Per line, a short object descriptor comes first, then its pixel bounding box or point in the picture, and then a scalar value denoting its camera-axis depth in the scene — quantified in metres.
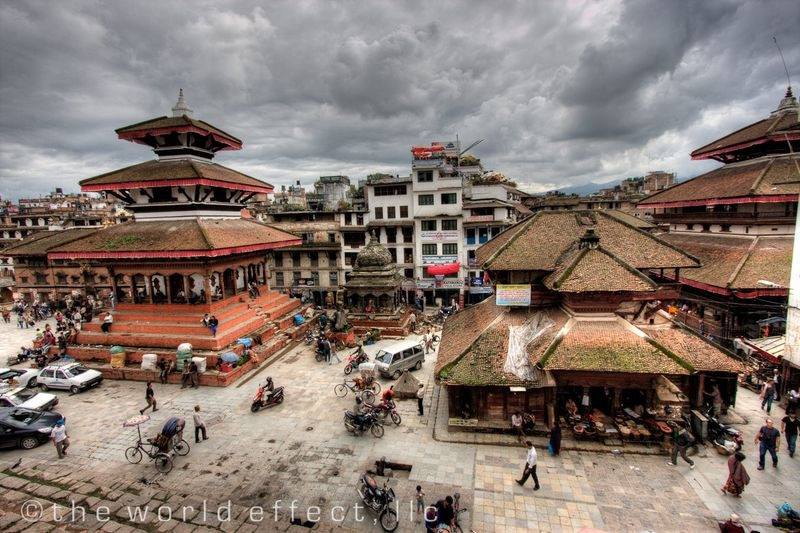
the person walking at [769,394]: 15.25
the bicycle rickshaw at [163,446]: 13.16
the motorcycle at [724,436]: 12.93
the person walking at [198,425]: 14.66
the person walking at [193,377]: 19.98
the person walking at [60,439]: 13.91
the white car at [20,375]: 20.78
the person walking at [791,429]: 12.65
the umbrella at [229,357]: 20.67
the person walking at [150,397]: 17.14
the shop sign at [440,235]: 38.56
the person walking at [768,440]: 11.98
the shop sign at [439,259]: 38.86
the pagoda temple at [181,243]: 22.47
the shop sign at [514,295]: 16.12
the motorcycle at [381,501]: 10.43
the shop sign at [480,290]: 38.72
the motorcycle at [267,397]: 17.27
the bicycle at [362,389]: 17.42
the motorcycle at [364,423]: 15.03
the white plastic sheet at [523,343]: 14.36
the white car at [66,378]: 19.55
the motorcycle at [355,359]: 21.77
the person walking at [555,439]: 13.24
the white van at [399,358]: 20.54
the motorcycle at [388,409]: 15.89
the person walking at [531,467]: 11.50
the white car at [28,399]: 17.02
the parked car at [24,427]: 14.45
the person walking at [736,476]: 10.84
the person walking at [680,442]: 12.75
